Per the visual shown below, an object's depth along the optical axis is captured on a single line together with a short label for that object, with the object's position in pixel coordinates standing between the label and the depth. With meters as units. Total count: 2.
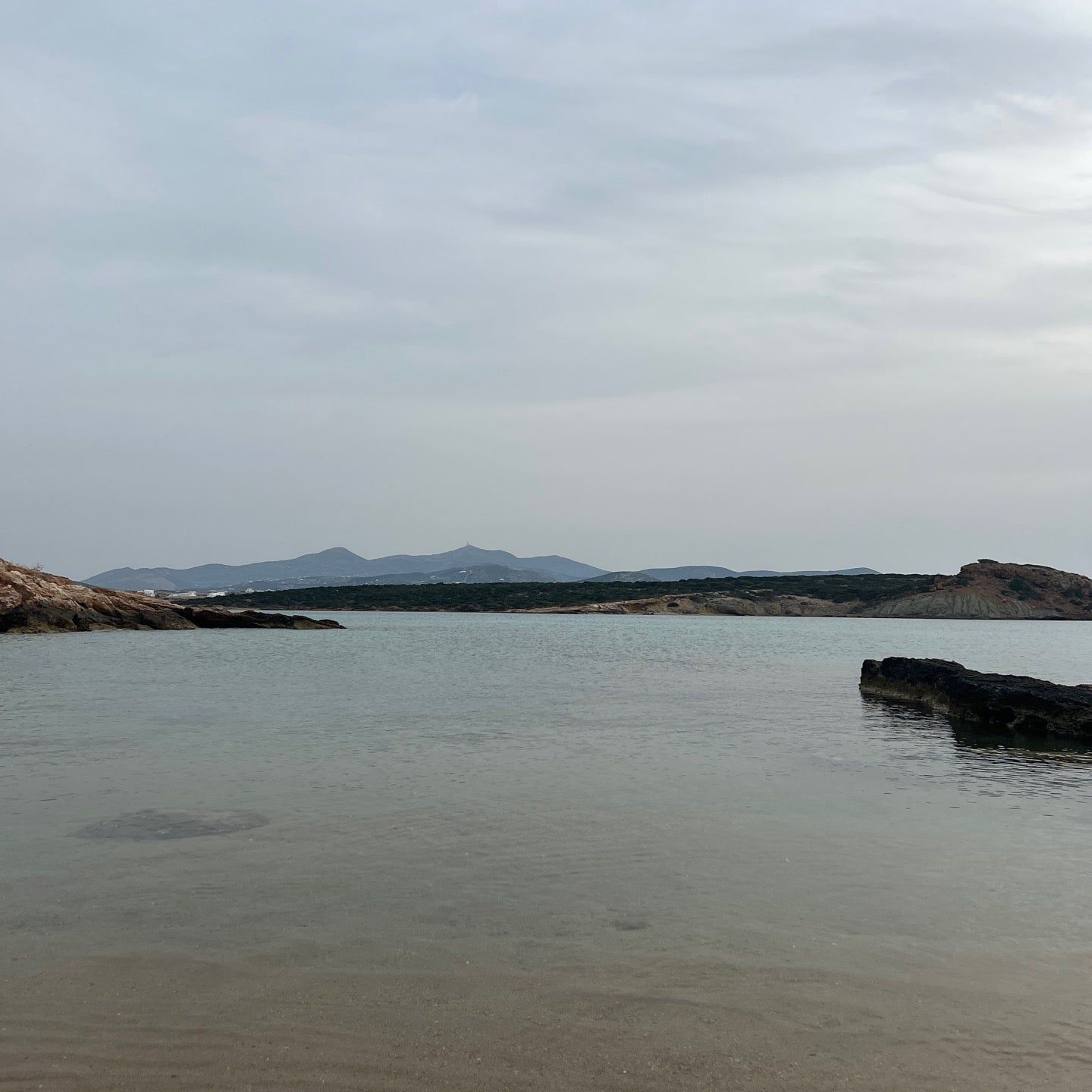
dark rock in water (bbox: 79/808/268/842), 10.85
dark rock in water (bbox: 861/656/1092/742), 20.89
